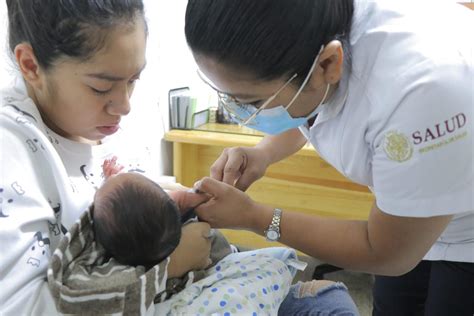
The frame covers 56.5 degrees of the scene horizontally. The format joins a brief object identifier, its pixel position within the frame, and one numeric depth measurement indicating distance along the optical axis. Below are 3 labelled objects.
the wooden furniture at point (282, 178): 2.05
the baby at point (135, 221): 0.90
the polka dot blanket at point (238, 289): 0.89
